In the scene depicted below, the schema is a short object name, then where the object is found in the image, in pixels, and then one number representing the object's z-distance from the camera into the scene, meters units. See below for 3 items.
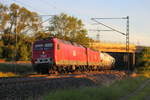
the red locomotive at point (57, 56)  31.44
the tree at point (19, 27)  66.44
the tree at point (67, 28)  74.06
